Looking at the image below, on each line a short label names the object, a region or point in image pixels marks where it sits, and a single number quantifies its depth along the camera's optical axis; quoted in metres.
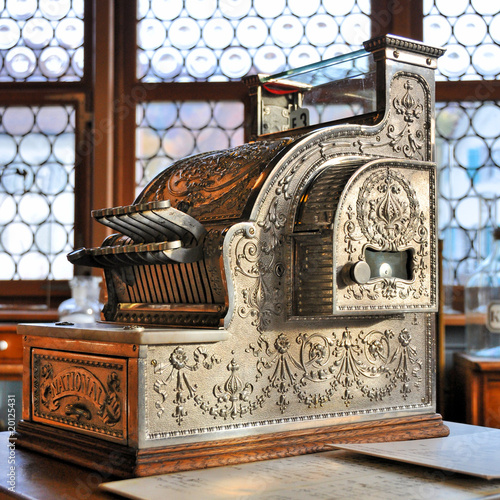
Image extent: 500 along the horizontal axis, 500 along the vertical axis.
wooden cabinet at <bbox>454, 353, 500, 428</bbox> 2.67
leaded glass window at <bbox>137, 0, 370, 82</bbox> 3.20
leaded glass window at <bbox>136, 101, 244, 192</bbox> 3.25
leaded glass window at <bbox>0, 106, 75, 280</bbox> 3.29
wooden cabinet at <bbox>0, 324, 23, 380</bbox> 2.90
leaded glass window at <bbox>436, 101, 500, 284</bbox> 3.21
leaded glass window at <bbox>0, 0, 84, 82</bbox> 3.29
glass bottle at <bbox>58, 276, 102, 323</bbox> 2.93
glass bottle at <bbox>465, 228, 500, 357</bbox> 2.80
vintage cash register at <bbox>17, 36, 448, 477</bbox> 1.28
